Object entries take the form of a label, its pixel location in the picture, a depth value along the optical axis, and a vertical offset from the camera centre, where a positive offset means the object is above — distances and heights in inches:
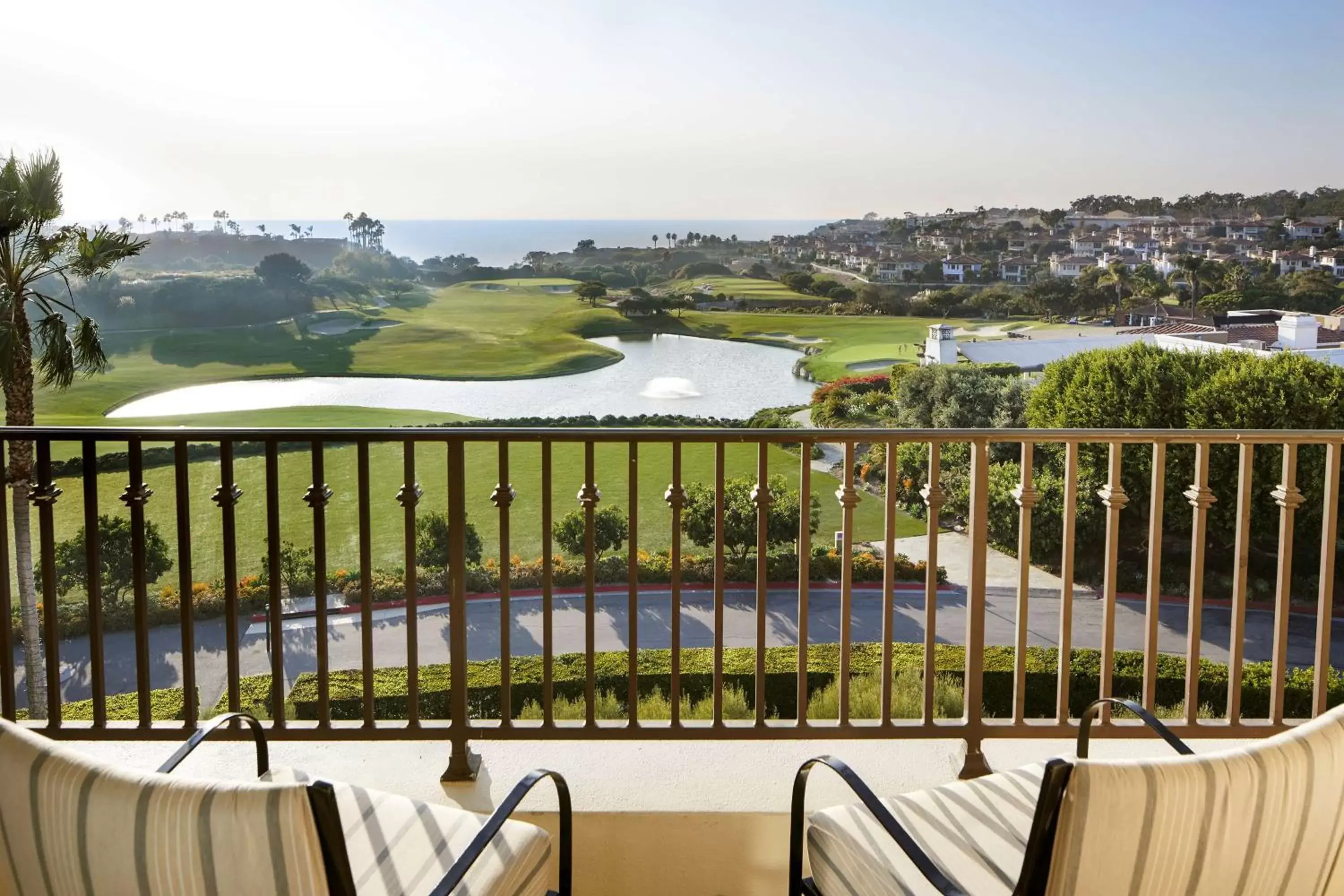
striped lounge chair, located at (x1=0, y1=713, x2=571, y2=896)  36.6 -18.2
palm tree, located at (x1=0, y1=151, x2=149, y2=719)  394.0 +20.9
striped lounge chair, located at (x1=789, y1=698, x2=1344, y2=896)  39.0 -19.3
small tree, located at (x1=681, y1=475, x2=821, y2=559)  481.1 -89.5
